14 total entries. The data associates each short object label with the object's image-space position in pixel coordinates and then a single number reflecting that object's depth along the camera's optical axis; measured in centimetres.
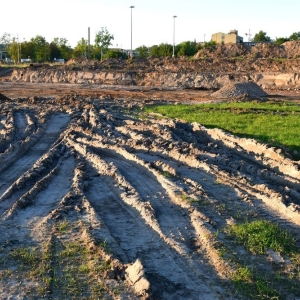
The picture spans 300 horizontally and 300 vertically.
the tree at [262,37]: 7950
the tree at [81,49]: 7769
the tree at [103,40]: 7462
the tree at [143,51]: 7438
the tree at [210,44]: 5926
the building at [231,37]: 8656
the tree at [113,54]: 6543
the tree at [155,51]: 6794
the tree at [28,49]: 7850
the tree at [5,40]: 9925
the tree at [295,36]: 7101
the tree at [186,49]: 6370
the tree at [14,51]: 7716
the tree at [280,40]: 6251
